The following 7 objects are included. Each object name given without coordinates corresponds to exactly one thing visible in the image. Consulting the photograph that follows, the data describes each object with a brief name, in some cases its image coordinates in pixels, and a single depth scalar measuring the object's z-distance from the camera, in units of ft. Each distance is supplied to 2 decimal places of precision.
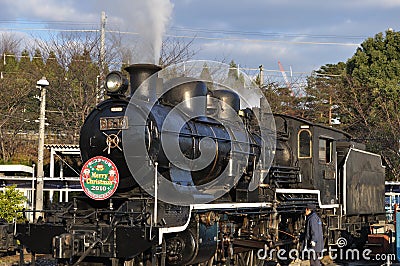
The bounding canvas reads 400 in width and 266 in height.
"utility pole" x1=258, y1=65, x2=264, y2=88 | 93.71
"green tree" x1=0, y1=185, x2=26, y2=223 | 51.75
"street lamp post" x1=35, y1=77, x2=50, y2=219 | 55.98
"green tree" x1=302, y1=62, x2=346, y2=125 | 114.93
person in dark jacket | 33.24
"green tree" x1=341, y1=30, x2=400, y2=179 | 98.18
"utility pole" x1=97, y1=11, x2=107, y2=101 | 76.80
